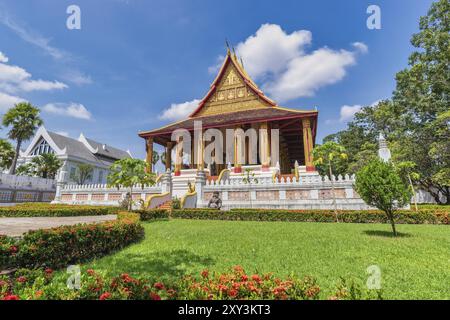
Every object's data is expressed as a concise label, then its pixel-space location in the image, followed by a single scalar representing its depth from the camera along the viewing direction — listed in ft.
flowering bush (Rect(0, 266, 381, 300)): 9.00
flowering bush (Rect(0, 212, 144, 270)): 13.87
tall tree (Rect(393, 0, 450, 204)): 69.05
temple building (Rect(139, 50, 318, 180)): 72.54
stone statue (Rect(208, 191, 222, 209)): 54.90
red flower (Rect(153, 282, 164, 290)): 9.72
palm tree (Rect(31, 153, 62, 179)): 107.04
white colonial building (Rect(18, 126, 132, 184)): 116.47
